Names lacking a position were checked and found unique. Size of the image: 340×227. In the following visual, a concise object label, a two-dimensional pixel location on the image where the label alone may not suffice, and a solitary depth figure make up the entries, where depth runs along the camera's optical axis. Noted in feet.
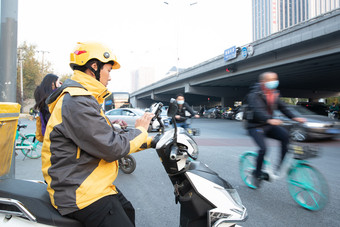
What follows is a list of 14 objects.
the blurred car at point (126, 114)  49.70
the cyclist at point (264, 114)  11.56
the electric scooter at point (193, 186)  5.68
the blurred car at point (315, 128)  29.73
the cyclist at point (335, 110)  74.49
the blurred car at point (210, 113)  107.34
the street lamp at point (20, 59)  108.64
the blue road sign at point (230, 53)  70.64
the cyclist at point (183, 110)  23.95
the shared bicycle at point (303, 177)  10.09
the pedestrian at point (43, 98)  9.53
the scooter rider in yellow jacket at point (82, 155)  4.50
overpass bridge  47.62
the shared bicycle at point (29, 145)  21.88
